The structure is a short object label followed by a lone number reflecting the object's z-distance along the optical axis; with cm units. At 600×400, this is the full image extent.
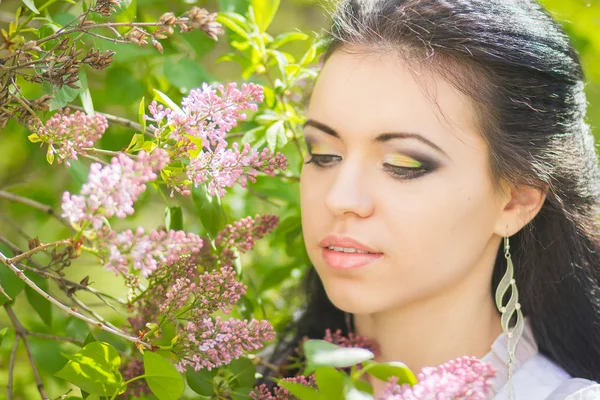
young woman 131
